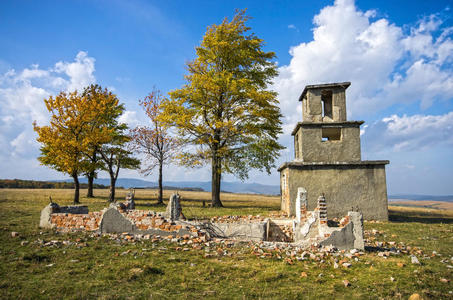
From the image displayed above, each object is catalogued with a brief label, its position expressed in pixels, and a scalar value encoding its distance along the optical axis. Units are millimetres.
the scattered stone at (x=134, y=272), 5135
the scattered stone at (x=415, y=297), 4409
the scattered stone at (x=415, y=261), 6410
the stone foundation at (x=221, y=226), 7680
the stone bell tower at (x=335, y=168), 14906
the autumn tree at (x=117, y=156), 24100
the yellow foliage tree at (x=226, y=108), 19375
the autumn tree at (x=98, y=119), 23438
